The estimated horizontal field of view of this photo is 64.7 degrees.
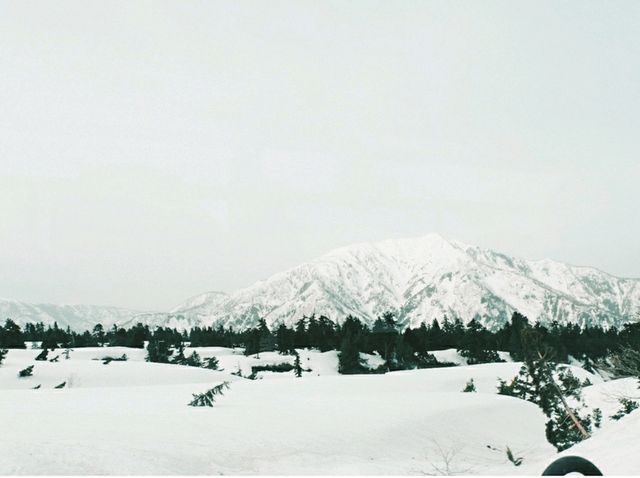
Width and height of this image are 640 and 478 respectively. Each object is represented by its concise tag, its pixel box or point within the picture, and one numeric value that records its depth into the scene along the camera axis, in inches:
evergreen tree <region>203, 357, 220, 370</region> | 3518.7
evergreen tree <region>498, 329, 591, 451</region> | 1231.2
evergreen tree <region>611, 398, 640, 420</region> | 1396.4
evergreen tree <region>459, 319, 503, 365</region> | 4131.4
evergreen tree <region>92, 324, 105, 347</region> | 4969.5
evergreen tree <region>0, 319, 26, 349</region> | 3193.9
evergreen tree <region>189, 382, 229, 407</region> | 1020.9
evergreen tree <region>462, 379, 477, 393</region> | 2175.4
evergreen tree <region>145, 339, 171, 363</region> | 3784.5
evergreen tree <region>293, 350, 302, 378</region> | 3260.8
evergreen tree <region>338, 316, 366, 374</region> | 3560.5
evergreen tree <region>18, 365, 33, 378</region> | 2010.0
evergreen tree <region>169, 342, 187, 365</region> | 3703.2
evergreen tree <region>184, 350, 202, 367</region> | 3590.1
